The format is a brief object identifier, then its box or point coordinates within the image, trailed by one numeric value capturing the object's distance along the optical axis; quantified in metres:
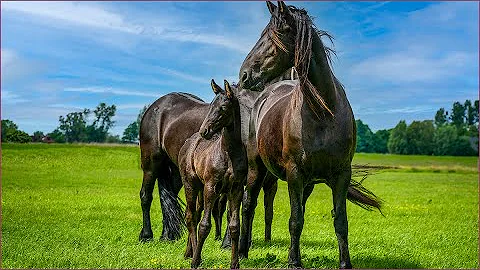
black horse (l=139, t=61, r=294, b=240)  8.93
